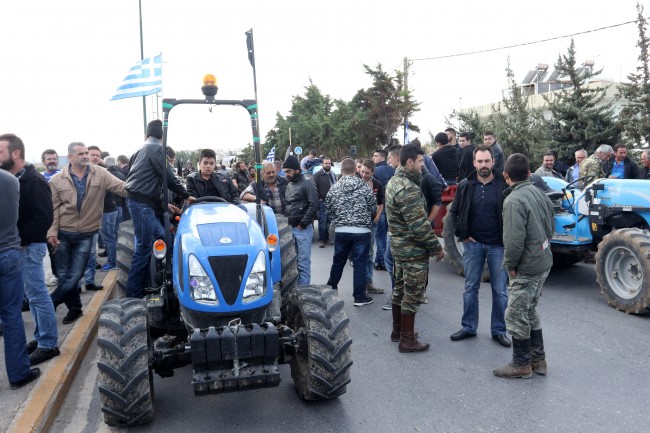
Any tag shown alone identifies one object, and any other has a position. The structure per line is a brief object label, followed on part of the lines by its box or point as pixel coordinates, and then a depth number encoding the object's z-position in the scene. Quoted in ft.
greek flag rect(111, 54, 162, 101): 46.62
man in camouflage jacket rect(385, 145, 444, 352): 16.90
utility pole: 87.51
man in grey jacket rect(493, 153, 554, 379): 14.82
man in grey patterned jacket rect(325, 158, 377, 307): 21.61
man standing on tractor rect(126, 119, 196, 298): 17.62
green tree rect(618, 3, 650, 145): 44.09
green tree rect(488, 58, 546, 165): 52.11
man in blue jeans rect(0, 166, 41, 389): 14.29
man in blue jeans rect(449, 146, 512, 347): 17.66
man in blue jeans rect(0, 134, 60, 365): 15.75
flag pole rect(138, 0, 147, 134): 59.72
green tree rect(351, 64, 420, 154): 98.89
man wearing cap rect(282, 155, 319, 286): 22.71
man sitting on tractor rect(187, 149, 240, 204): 18.51
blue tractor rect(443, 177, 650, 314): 20.39
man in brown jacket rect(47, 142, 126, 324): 19.67
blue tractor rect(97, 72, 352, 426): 11.55
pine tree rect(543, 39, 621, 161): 45.47
